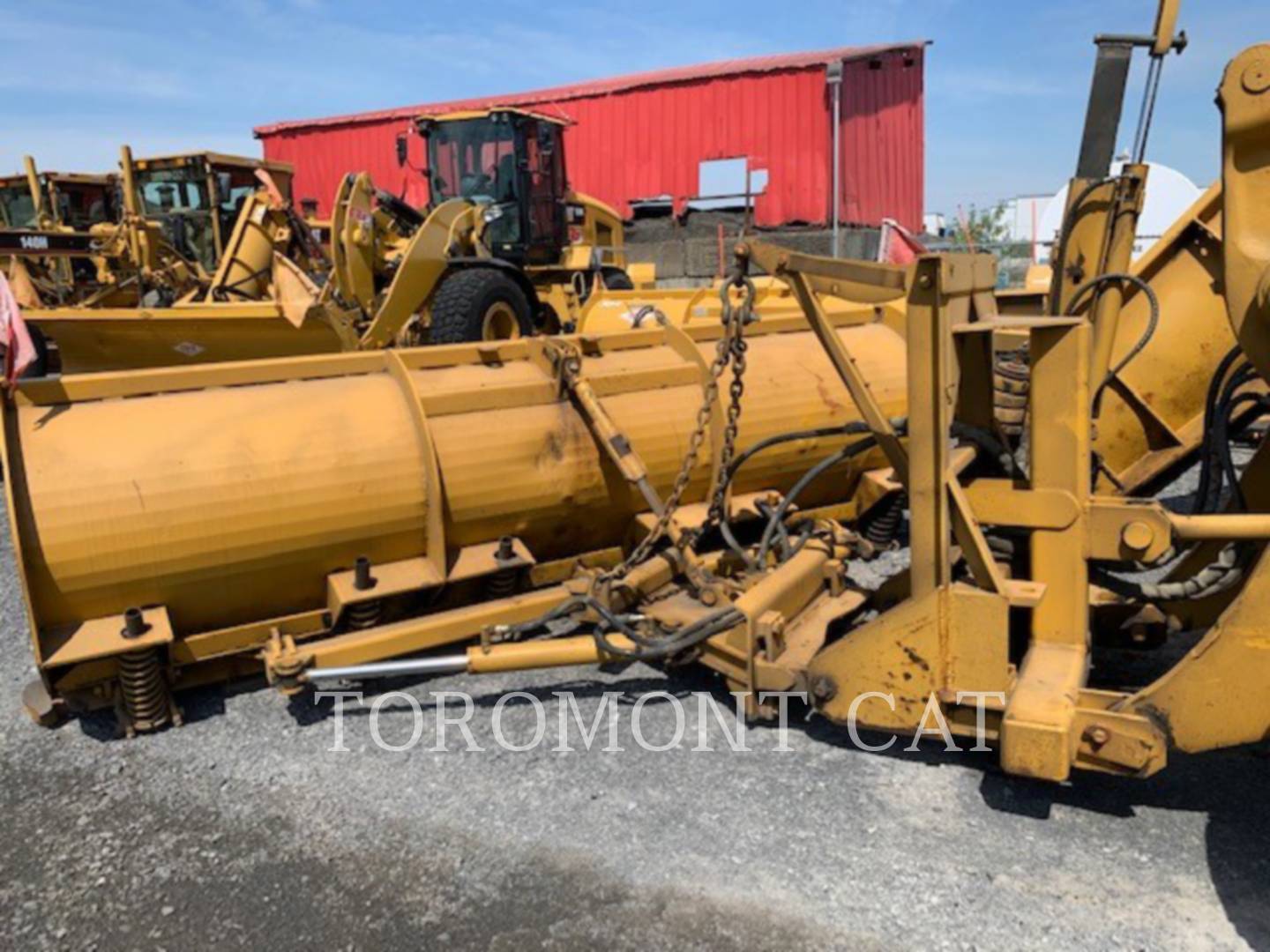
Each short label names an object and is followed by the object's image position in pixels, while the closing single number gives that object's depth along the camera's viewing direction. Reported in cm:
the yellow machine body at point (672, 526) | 264
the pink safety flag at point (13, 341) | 341
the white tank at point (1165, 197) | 2054
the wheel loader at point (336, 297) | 704
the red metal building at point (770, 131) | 1873
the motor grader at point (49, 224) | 802
